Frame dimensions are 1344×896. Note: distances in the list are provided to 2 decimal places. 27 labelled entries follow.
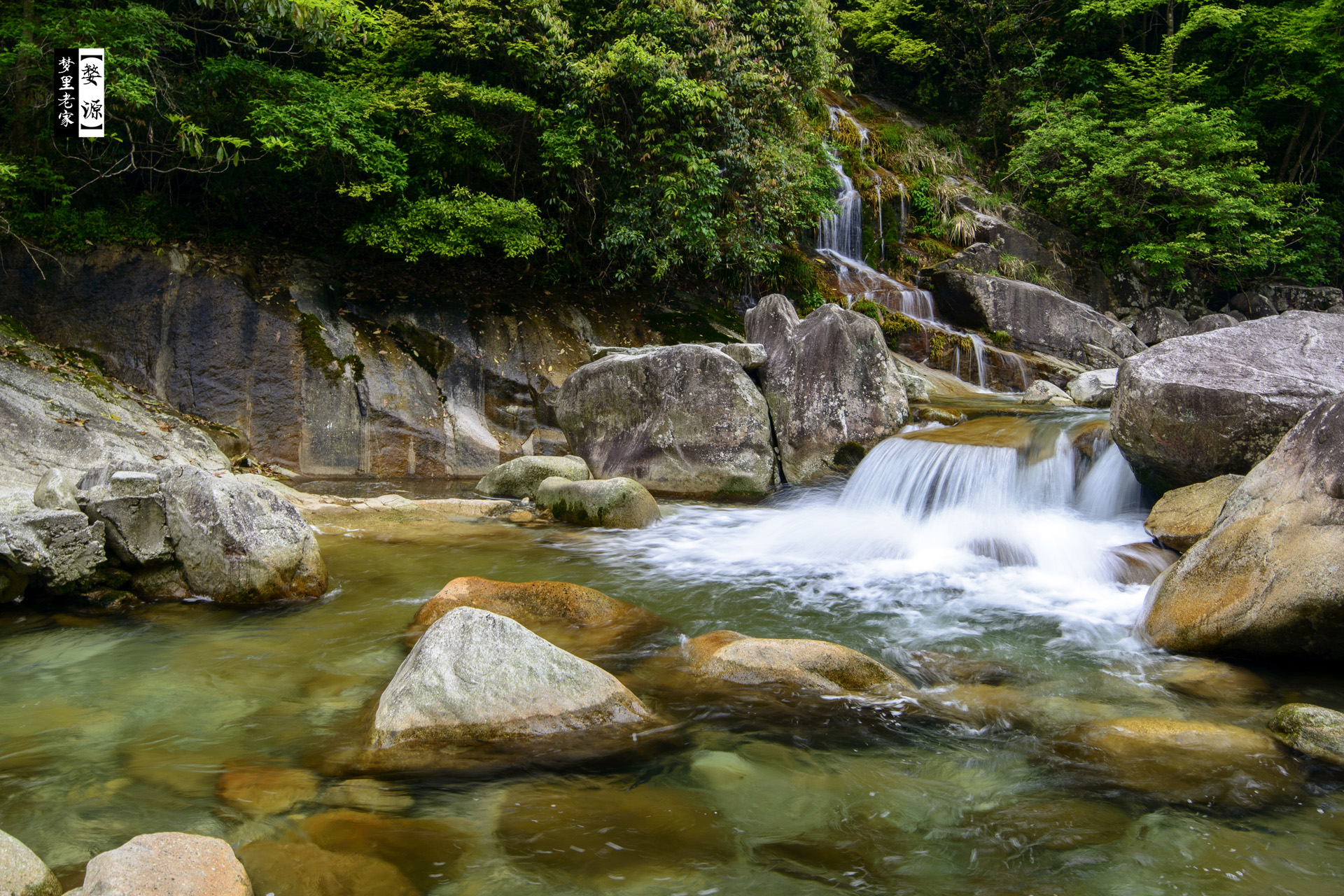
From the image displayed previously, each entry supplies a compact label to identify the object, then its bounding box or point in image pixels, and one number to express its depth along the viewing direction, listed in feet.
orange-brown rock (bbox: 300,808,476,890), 8.81
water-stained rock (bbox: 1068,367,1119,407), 42.16
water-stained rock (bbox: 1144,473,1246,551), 20.95
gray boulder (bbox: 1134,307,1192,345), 63.57
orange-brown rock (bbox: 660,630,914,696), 14.02
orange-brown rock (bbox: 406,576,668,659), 17.15
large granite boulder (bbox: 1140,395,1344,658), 14.29
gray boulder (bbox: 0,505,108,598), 17.58
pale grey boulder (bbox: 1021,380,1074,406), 43.29
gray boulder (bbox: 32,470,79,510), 19.12
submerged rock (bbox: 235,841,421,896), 8.38
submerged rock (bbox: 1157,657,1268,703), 13.98
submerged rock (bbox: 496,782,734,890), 8.98
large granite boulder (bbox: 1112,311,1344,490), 20.53
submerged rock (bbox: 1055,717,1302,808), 10.53
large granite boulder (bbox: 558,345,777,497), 34.12
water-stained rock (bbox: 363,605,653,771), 11.47
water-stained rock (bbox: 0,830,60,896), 7.27
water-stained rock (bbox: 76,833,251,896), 7.18
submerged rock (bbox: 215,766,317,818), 9.97
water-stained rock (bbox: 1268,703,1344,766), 11.27
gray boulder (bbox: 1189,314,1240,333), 58.75
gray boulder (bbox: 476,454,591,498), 33.63
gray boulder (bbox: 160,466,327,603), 18.85
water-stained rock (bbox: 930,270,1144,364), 54.60
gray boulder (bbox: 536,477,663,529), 28.89
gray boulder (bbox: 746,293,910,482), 34.12
